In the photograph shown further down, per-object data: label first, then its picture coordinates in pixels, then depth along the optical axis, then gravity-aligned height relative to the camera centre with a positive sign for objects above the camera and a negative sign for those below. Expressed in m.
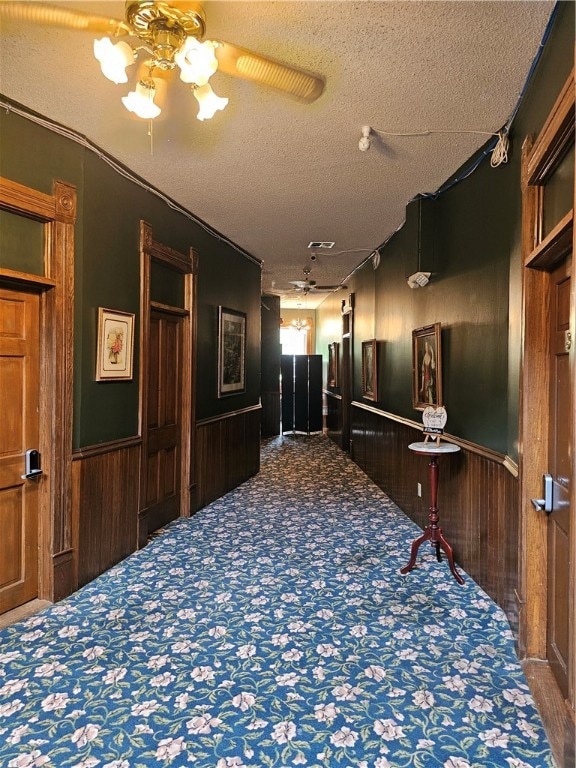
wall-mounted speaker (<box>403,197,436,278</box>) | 4.34 +1.37
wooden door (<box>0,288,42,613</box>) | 2.91 -0.40
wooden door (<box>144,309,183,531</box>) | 4.39 -0.40
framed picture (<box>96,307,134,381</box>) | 3.49 +0.26
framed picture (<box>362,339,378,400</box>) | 6.41 +0.12
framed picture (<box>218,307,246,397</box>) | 5.73 +0.35
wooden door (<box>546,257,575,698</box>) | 2.12 -0.44
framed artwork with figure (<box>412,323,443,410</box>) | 4.12 +0.12
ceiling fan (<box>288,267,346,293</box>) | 8.47 +1.84
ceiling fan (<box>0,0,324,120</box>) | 1.94 +1.50
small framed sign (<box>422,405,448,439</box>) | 3.71 -0.33
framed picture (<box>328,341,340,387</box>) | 9.89 +0.35
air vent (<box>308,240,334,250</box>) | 6.05 +1.78
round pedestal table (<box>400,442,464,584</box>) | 3.51 -0.97
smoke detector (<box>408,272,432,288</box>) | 4.41 +0.97
